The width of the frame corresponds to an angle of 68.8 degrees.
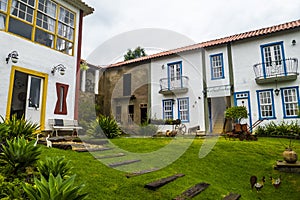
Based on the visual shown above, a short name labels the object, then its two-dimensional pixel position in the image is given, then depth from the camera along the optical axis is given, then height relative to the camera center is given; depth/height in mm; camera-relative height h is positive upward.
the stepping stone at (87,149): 5541 -733
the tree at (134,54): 28797 +8822
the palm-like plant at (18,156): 3195 -516
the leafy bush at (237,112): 10627 +405
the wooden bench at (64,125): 8927 -152
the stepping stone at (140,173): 3836 -952
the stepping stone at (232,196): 3671 -1300
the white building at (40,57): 7926 +2606
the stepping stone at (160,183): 3436 -1029
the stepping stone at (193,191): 3345 -1160
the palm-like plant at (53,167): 2924 -617
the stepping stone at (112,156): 4980 -820
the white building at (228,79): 12820 +2810
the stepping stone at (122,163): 4370 -878
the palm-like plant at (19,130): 5166 -202
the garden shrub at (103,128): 8602 -287
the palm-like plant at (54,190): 1994 -647
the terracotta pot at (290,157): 5477 -917
